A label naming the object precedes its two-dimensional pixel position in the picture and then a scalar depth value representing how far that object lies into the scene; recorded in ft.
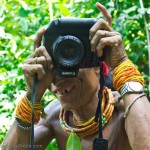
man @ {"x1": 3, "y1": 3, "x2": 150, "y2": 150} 5.63
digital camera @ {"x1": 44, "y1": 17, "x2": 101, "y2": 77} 5.69
